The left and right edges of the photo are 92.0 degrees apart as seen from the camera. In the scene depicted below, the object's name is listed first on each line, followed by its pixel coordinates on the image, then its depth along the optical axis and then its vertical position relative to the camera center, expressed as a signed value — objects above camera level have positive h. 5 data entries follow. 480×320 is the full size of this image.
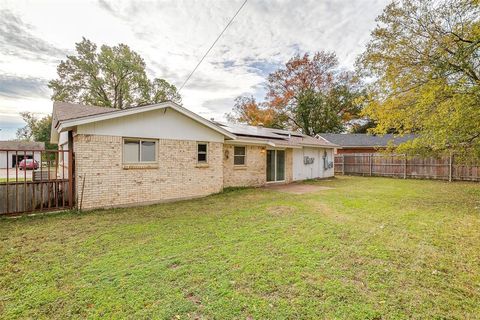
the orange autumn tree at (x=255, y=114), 32.97 +6.38
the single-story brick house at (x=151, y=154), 7.41 +0.12
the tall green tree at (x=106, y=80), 25.73 +9.16
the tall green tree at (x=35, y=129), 39.78 +5.53
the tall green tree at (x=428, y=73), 7.57 +3.25
